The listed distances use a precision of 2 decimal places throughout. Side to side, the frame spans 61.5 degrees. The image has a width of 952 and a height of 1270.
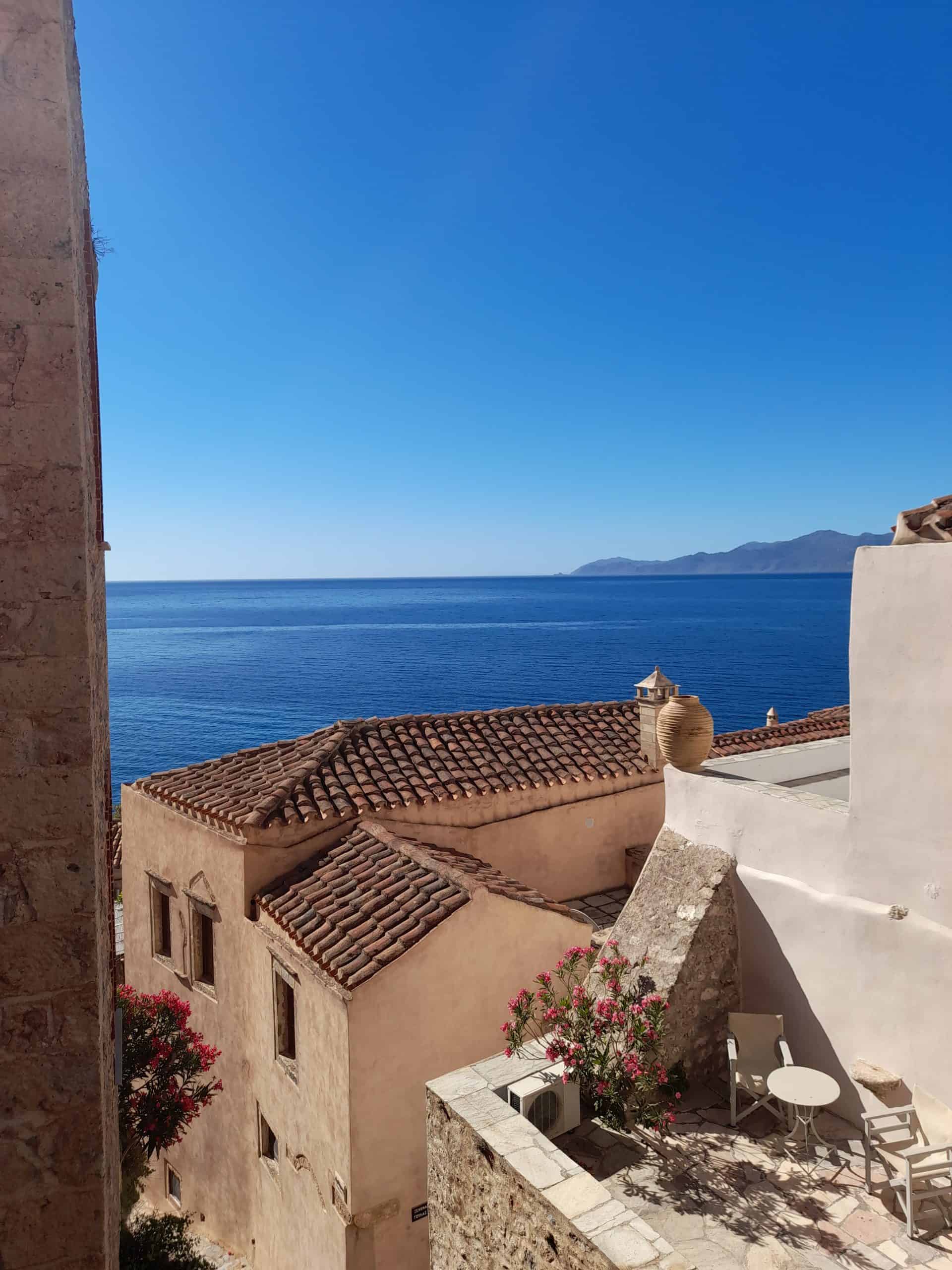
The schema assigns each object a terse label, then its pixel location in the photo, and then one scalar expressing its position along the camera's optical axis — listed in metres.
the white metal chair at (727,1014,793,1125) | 6.96
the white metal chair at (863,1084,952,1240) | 5.57
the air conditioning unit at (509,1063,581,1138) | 6.73
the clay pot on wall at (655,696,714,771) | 8.84
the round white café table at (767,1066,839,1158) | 6.36
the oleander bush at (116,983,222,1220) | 7.80
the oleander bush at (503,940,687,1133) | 6.88
